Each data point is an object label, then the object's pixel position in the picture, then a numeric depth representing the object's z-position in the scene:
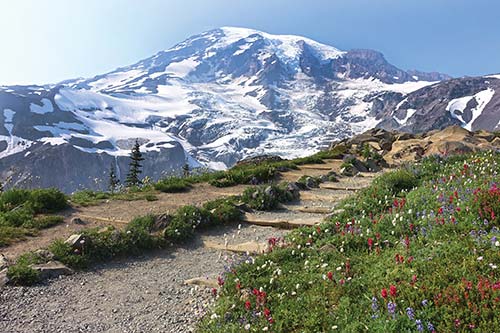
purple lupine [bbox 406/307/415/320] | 5.07
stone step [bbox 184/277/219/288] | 8.39
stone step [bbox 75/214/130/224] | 13.65
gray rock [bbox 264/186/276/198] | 15.17
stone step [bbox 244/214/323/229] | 12.27
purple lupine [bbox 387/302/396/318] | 5.17
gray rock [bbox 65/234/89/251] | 10.32
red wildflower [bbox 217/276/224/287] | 7.74
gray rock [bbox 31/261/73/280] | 9.15
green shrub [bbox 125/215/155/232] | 11.83
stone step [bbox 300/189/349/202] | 16.09
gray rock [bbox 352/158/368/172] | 24.88
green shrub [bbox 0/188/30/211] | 14.68
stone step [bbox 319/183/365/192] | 18.13
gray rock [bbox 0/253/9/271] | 9.18
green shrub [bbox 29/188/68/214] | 14.71
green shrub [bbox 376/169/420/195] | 13.18
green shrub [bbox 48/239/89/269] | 9.86
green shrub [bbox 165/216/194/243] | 11.77
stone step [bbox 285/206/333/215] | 13.88
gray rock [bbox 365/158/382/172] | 26.01
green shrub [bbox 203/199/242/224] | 13.24
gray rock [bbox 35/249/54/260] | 9.83
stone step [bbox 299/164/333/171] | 27.92
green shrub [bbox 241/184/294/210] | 14.89
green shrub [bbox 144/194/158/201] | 17.16
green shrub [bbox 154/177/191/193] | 19.17
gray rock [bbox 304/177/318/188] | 18.86
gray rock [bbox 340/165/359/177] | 22.96
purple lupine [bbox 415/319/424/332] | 4.84
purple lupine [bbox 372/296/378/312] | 5.48
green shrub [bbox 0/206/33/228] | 12.67
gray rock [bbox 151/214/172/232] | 12.17
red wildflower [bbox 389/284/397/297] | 5.52
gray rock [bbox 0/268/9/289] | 8.59
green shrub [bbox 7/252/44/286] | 8.73
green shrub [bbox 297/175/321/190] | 18.34
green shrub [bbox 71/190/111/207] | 16.64
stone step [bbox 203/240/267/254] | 10.31
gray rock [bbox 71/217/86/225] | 13.46
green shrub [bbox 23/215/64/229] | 12.73
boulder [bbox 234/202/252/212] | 14.31
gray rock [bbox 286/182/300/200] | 16.44
